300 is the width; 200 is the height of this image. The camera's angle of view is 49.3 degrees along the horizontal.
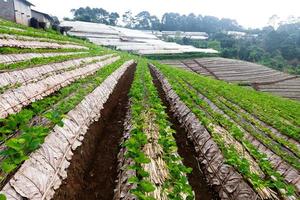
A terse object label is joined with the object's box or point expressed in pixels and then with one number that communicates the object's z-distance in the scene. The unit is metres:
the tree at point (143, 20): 147.25
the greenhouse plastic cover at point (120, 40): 61.31
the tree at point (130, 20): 145.00
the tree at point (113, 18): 132.62
